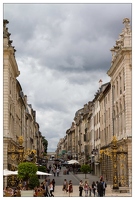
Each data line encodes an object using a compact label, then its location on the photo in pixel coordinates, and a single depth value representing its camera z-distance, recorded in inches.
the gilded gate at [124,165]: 1700.5
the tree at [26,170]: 1393.9
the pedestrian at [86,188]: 1541.3
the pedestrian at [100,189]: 1448.1
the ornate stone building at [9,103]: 1754.7
